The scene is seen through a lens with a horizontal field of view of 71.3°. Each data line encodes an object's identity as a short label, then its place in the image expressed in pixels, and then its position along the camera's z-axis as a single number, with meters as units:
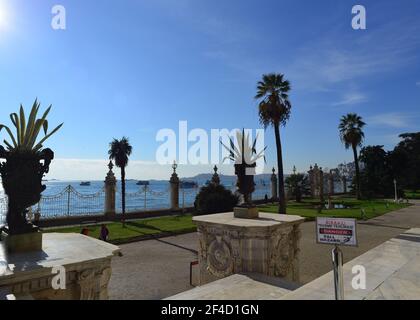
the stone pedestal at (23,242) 5.66
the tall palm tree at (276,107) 26.12
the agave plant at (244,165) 10.62
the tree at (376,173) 50.34
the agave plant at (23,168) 5.87
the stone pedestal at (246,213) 9.62
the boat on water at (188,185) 29.88
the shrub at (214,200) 24.52
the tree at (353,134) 43.53
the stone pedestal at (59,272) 4.49
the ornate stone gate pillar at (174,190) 29.66
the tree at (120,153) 24.05
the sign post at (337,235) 4.74
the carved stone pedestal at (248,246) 7.88
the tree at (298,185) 40.50
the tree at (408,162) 57.09
